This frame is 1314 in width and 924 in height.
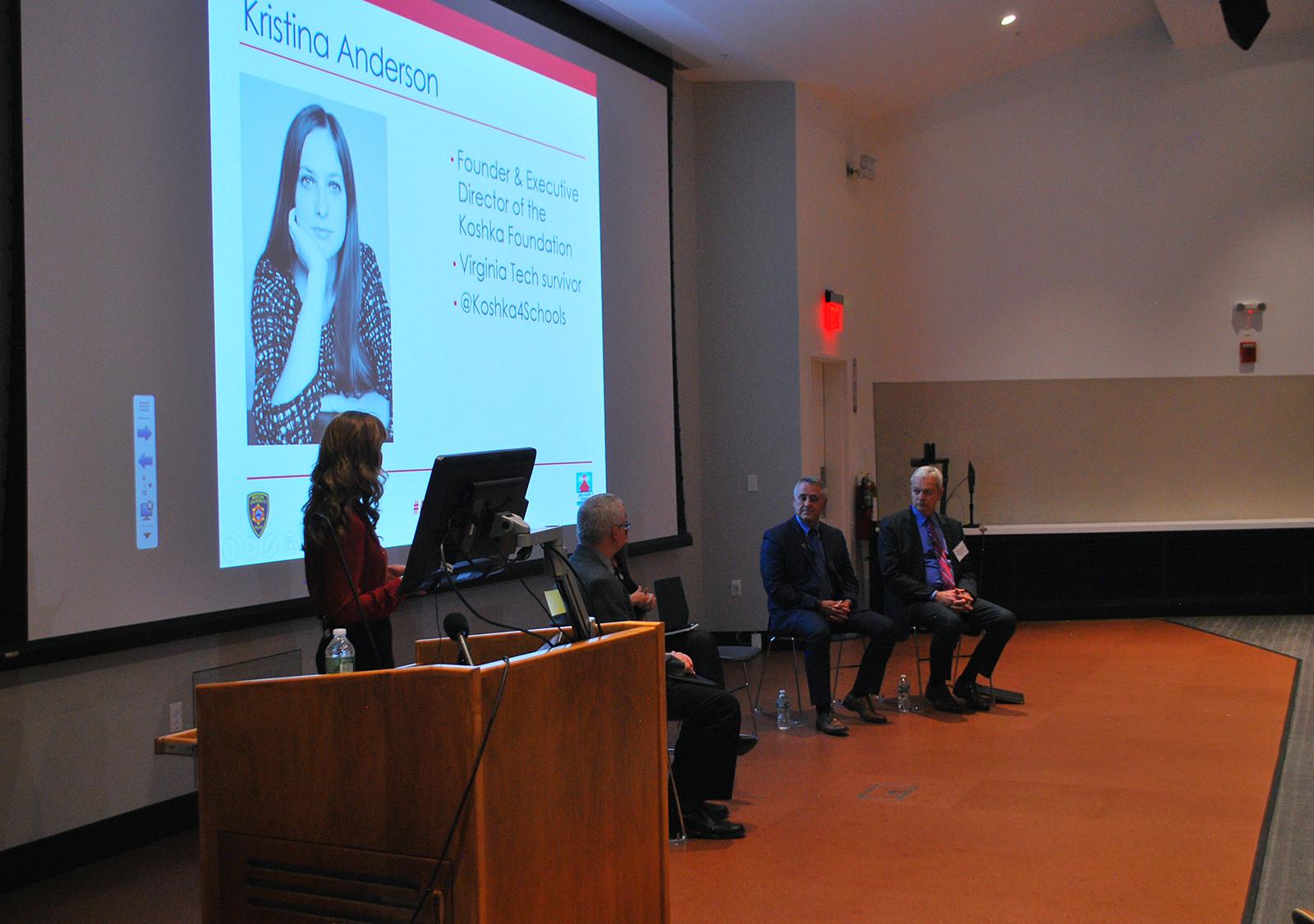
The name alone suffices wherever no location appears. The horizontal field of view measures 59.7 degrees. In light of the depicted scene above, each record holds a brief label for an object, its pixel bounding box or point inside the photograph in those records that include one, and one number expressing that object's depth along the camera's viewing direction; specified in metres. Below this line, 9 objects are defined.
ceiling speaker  7.70
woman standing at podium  3.17
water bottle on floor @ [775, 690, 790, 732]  5.68
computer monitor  2.58
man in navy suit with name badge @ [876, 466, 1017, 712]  6.04
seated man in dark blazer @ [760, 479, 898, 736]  5.79
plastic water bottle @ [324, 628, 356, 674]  2.85
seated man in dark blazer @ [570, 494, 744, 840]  4.01
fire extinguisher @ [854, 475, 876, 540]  8.95
